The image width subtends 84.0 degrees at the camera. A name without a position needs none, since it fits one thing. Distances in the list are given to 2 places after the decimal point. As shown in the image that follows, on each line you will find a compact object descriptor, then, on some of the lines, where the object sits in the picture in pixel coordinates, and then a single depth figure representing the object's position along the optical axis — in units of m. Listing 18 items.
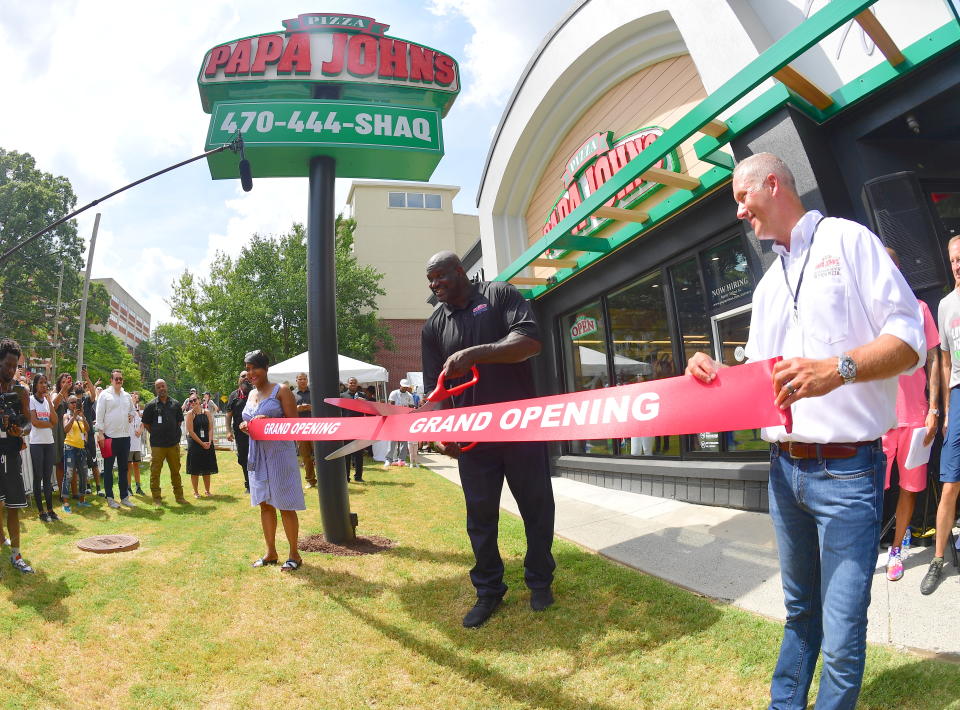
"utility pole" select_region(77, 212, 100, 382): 20.88
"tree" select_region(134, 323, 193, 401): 79.95
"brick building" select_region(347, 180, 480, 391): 33.56
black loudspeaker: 4.05
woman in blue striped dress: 4.72
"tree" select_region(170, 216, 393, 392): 25.42
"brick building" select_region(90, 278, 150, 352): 90.31
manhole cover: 5.43
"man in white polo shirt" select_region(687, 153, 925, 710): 1.55
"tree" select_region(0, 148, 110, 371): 36.62
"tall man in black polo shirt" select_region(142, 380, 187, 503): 8.38
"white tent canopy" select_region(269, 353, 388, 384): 13.68
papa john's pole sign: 5.71
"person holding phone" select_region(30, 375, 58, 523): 6.82
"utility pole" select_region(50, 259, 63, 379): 38.56
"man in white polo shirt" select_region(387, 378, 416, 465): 13.62
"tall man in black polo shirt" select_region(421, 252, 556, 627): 3.44
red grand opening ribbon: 1.67
